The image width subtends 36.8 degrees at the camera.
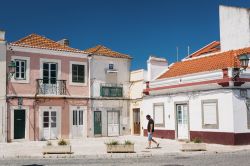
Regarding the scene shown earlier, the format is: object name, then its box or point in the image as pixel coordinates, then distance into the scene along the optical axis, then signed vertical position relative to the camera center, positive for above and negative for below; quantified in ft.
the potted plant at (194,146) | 57.98 -5.09
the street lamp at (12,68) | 75.41 +9.54
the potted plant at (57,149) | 55.31 -5.15
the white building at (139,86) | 94.07 +7.15
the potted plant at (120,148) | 56.49 -5.18
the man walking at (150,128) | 60.58 -2.38
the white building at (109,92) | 94.48 +5.45
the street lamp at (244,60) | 65.57 +9.09
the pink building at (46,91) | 82.33 +5.30
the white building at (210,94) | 66.44 +3.75
